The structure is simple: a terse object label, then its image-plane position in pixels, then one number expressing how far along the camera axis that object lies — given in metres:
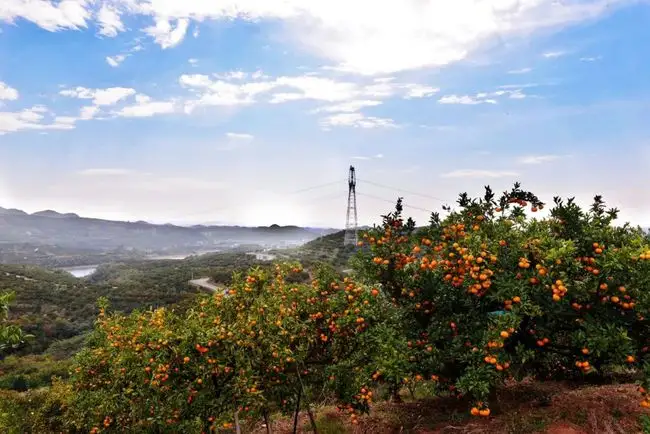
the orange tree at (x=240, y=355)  9.03
